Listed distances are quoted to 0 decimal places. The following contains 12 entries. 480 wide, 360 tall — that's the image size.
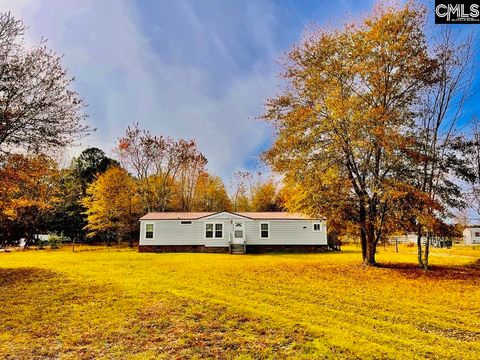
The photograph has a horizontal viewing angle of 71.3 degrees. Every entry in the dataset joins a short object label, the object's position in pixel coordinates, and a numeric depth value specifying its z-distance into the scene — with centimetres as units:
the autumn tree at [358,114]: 1586
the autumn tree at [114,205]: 3441
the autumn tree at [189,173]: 3984
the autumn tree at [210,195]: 4569
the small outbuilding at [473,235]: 5066
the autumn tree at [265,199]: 4597
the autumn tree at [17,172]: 1356
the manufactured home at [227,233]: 2905
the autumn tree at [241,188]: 5031
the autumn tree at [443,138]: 1600
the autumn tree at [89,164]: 4222
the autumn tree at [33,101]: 1330
